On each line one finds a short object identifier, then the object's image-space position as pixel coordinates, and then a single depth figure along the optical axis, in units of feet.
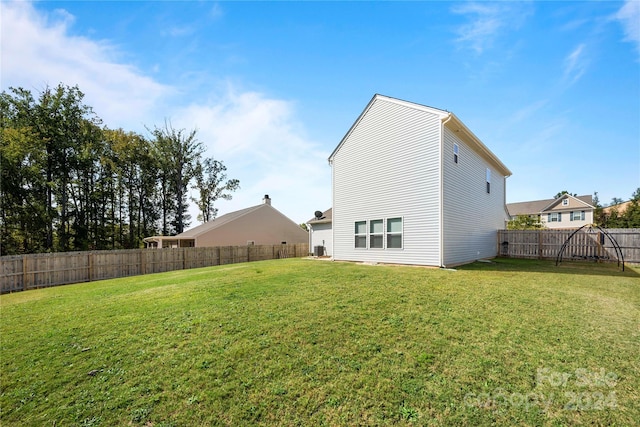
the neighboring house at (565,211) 102.12
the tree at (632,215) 86.02
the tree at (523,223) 73.79
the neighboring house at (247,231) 75.87
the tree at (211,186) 116.88
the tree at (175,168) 102.53
